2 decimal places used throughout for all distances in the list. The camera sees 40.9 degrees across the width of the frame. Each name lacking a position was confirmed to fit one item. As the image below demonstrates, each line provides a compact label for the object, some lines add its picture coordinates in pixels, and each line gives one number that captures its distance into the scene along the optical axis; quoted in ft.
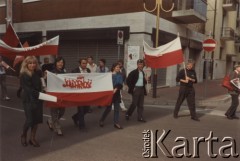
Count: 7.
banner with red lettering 22.63
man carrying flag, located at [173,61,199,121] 30.04
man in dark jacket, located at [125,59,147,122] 28.40
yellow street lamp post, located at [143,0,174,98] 44.46
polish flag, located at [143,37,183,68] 31.09
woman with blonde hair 19.38
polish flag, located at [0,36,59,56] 24.54
